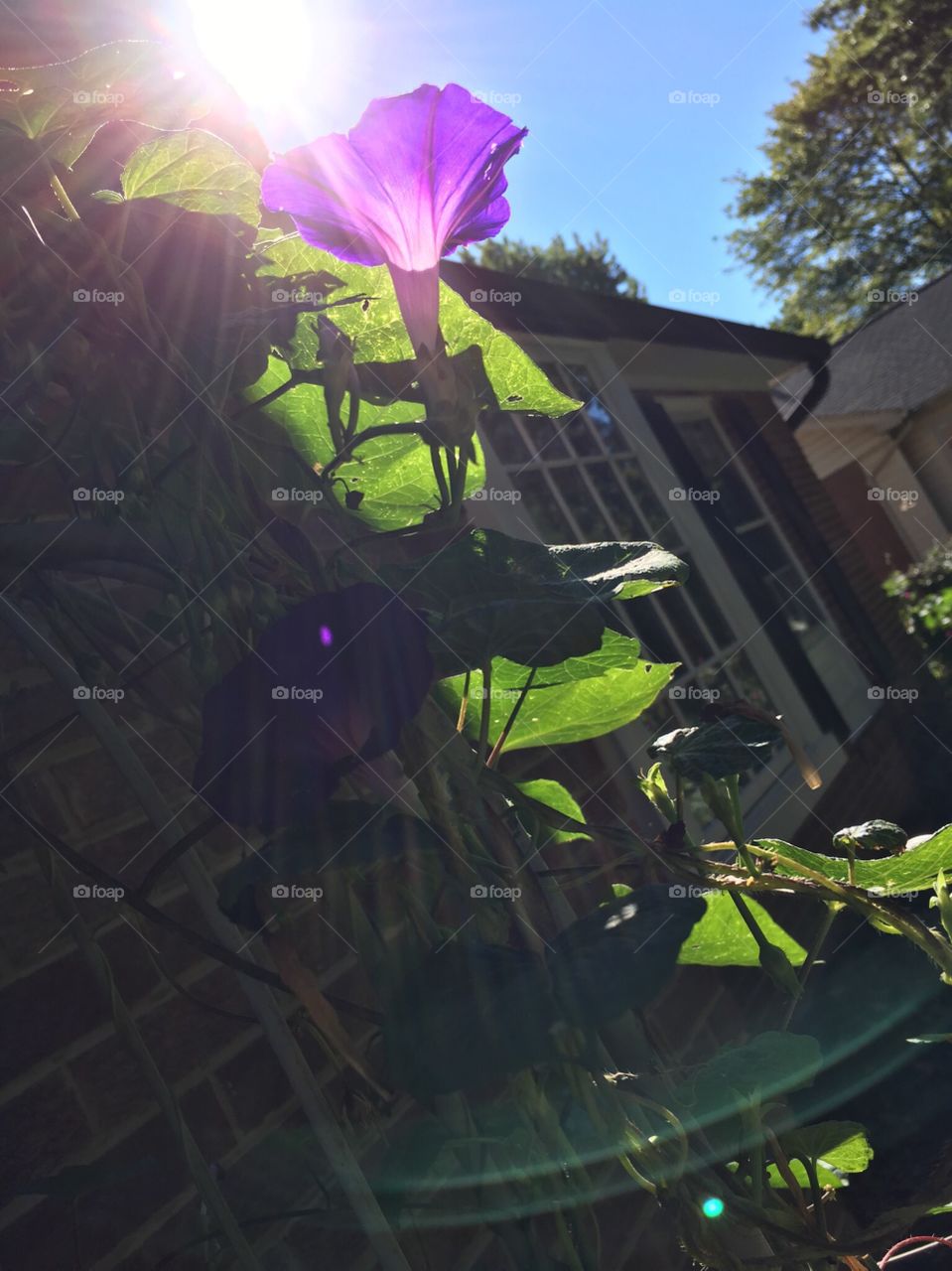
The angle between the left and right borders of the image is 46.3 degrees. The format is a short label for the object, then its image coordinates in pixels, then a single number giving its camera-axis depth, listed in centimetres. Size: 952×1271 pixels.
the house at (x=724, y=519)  375
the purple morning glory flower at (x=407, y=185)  28
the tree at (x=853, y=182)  1824
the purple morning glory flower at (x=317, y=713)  25
